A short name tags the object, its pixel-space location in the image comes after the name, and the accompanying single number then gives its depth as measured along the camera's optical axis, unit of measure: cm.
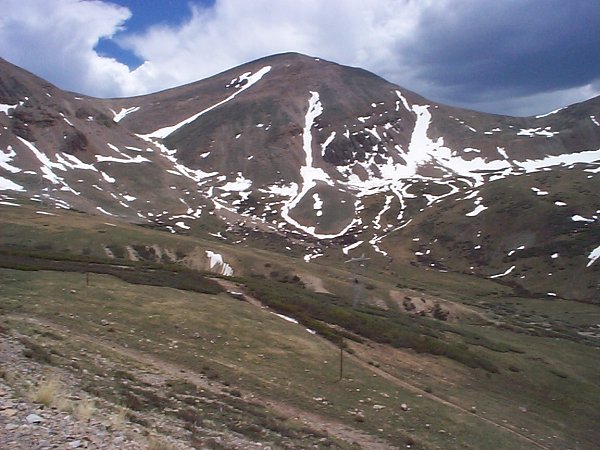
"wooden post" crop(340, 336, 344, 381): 3478
